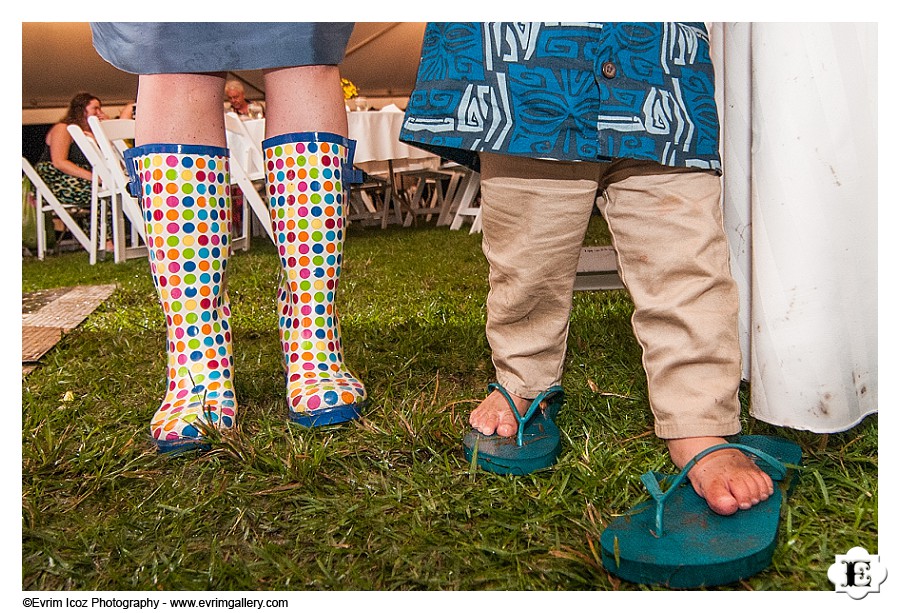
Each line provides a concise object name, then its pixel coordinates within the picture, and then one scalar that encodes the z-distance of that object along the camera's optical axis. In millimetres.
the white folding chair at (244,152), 3766
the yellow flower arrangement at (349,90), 5035
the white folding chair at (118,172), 3352
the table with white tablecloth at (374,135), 4359
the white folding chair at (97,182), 3514
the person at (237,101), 5078
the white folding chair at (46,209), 4062
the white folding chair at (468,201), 4469
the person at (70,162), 4562
